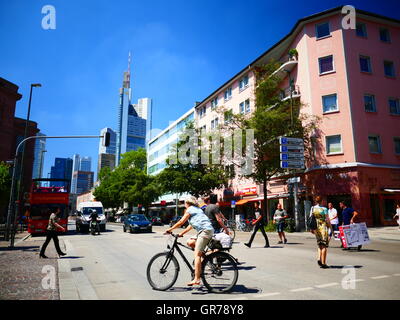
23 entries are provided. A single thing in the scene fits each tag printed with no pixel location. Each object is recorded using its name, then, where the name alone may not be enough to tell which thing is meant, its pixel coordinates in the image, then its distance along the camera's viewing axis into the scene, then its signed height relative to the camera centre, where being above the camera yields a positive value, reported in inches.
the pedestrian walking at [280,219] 528.1 -12.9
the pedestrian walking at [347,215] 505.0 -4.9
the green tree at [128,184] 2144.4 +216.9
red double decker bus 840.3 +19.5
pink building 926.4 +364.3
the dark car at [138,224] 930.1 -42.9
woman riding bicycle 207.6 -12.9
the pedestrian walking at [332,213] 501.8 -1.6
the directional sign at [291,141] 874.1 +211.0
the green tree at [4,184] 966.3 +89.6
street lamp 807.5 +322.2
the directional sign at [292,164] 870.4 +141.6
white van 997.2 -14.9
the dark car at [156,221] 1818.9 -61.7
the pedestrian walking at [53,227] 405.7 -22.6
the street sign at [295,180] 886.4 +96.6
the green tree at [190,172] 1439.5 +196.8
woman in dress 292.7 -18.4
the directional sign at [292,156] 864.1 +165.9
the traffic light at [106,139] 699.6 +172.3
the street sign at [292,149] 874.1 +188.6
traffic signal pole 526.4 +39.7
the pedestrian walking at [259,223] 494.0 -19.1
